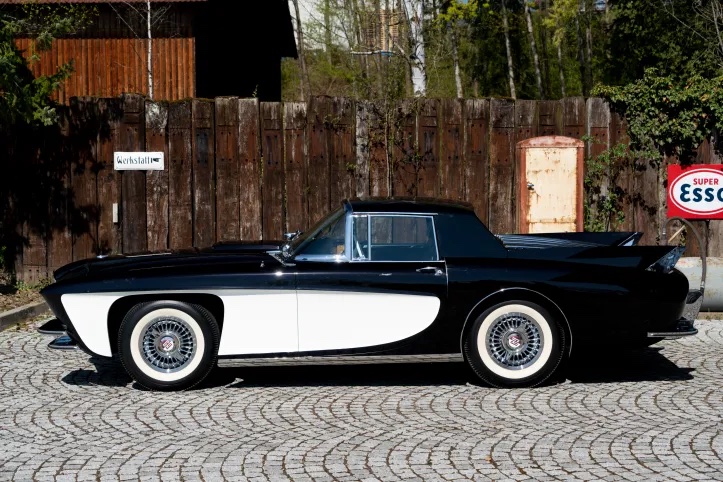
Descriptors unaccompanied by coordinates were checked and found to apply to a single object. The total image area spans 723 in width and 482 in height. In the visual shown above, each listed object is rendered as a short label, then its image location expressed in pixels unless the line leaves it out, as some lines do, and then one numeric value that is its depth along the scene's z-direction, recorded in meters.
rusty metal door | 13.02
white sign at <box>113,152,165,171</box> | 13.38
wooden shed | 18.94
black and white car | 7.91
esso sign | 13.18
